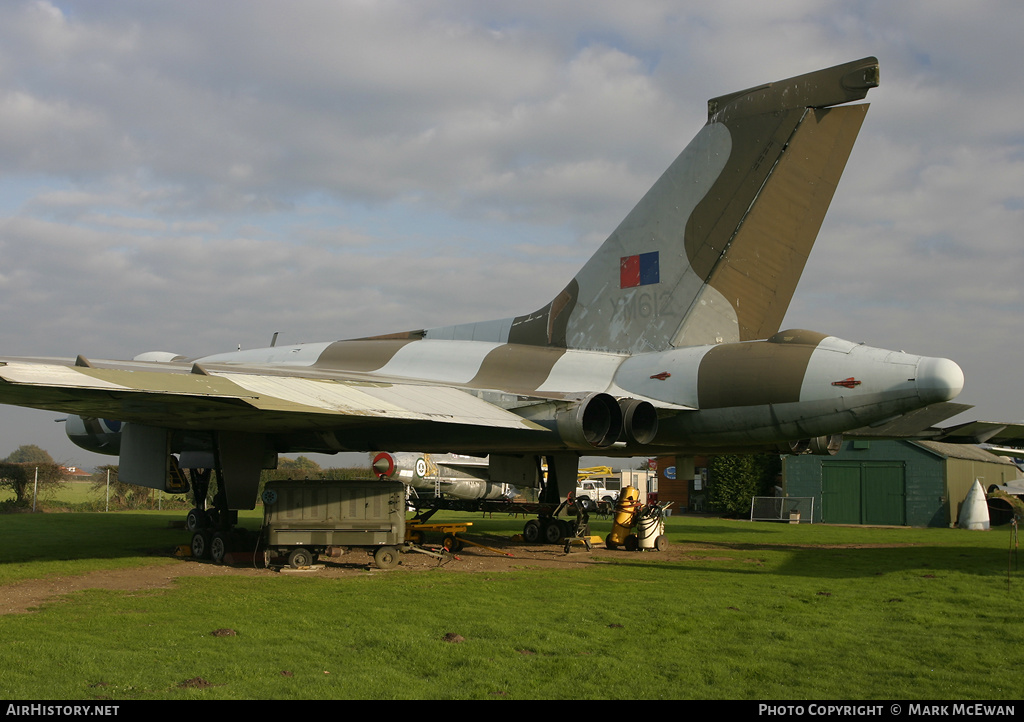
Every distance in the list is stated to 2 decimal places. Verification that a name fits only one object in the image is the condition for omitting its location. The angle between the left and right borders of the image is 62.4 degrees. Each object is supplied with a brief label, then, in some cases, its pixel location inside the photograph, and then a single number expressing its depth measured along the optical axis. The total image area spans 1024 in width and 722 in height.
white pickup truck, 39.31
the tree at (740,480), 31.94
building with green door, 27.53
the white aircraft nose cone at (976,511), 25.50
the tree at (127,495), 31.98
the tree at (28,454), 77.81
